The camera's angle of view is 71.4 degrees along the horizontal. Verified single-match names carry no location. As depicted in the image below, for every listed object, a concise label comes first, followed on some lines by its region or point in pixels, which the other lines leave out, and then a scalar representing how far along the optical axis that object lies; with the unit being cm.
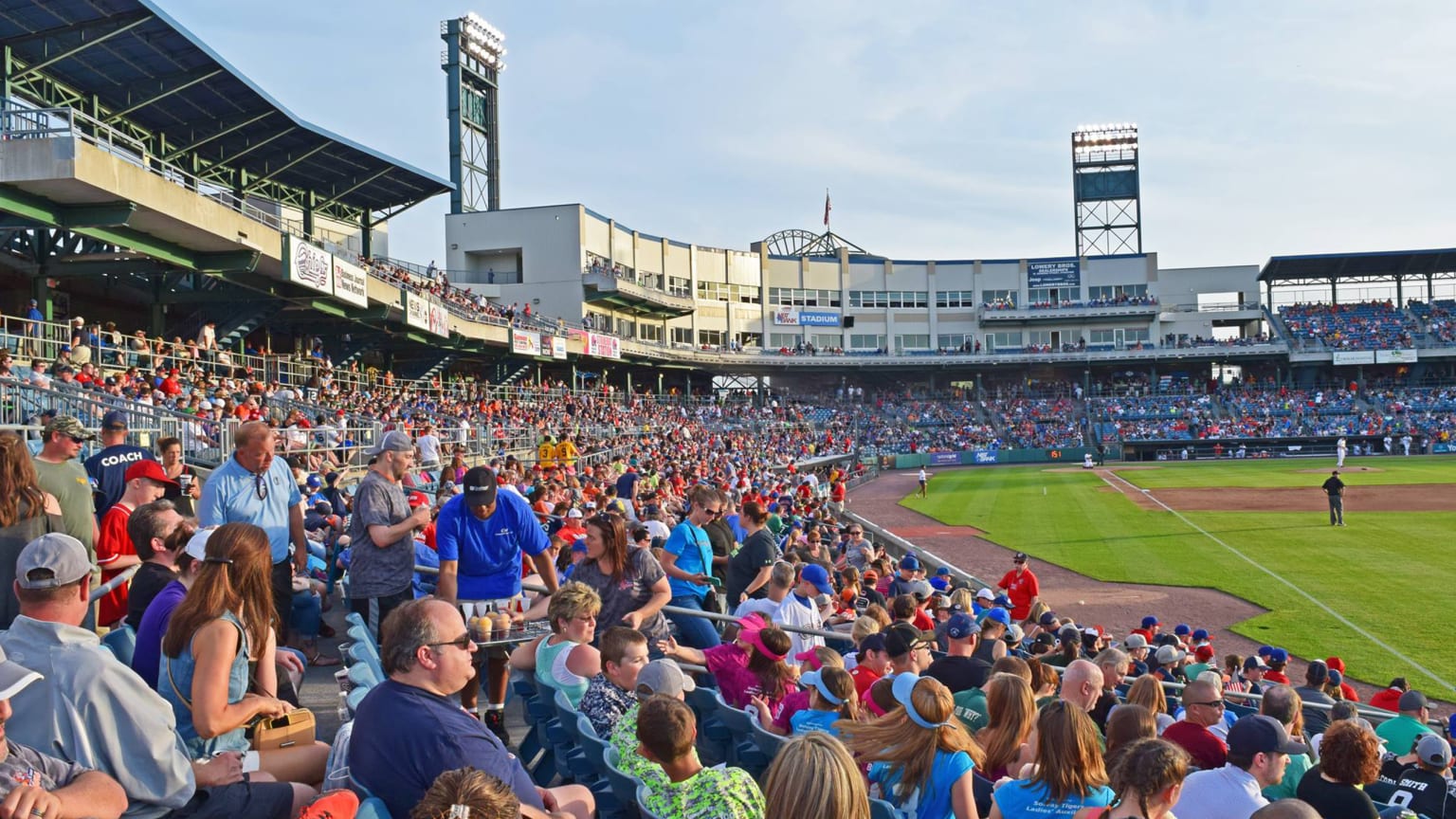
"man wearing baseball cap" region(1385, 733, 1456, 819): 589
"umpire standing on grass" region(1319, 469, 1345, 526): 2775
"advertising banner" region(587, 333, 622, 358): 4825
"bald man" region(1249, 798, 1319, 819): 368
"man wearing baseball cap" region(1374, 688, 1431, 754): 743
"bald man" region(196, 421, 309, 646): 657
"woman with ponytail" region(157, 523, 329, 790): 420
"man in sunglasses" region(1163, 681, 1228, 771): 552
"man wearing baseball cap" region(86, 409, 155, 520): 784
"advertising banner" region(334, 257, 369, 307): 2628
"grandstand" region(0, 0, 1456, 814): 1831
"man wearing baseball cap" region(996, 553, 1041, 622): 1440
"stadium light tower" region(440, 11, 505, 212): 5700
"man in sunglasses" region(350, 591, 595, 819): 380
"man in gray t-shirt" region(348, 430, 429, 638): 704
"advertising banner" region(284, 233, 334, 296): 2377
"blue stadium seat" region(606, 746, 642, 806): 442
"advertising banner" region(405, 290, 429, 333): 3164
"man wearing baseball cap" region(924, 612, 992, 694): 637
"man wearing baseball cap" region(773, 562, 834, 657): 836
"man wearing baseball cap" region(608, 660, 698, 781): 449
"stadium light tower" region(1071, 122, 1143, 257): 7875
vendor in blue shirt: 691
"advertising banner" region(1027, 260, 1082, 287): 7638
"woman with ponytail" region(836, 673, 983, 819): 446
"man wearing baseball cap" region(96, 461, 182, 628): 640
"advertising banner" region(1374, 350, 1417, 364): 6681
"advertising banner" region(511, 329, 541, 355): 4072
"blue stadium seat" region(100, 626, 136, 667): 498
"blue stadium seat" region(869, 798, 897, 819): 436
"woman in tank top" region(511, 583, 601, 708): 579
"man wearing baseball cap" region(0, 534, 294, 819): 348
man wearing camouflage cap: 609
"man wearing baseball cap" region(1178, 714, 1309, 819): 473
